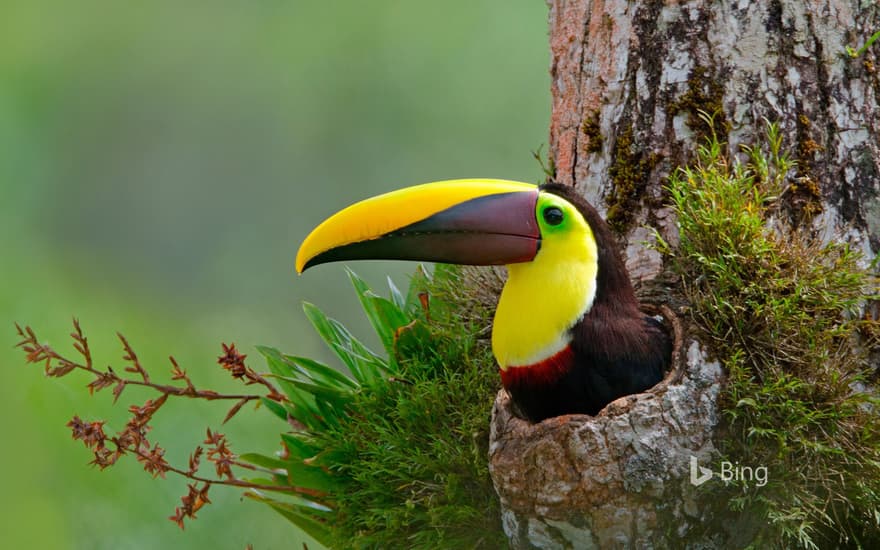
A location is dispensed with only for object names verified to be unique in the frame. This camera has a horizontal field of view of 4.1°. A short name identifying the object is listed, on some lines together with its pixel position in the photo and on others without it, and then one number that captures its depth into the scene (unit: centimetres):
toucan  820
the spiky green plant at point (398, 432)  827
